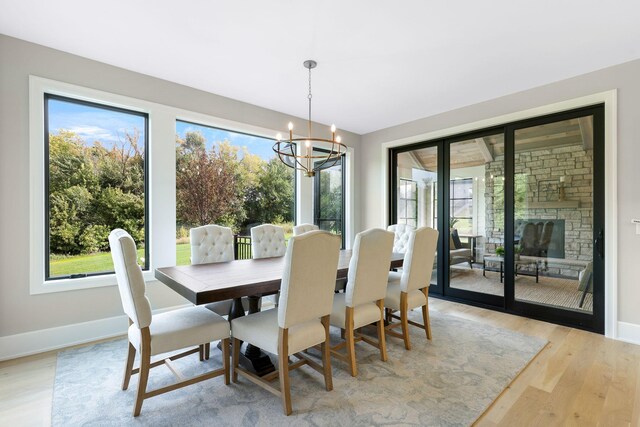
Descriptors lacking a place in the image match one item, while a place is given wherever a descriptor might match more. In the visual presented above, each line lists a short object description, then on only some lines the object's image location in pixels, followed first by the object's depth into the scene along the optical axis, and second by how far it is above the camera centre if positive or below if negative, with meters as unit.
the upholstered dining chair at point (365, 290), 2.23 -0.59
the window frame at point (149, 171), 2.63 +0.42
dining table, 1.84 -0.47
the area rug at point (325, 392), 1.76 -1.19
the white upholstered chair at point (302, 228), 3.61 -0.19
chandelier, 2.62 +0.59
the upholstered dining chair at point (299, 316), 1.78 -0.64
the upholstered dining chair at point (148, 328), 1.73 -0.72
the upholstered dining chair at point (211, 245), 2.92 -0.32
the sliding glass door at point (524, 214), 3.22 -0.03
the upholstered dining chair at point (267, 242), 3.29 -0.32
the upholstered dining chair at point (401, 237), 3.73 -0.30
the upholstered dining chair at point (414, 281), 2.67 -0.62
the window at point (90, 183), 2.84 +0.31
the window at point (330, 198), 5.05 +0.24
